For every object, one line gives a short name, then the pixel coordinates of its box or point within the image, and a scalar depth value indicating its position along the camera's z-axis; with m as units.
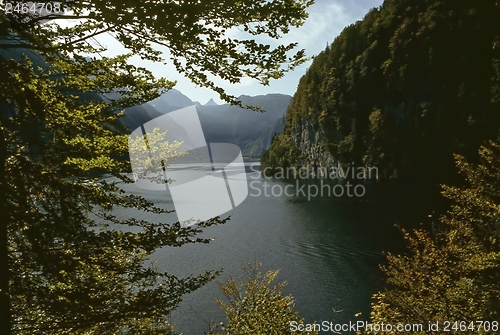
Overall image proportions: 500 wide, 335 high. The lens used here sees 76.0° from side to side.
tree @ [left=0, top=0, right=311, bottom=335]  4.21
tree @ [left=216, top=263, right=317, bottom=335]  12.31
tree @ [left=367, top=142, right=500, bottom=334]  13.31
